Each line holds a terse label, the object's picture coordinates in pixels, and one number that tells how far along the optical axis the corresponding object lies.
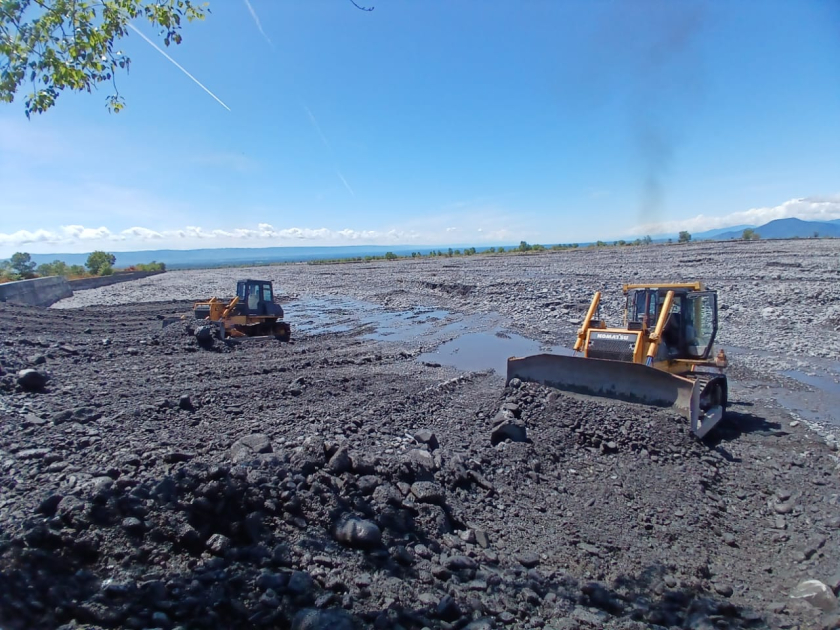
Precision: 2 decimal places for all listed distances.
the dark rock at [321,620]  3.04
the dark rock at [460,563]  4.04
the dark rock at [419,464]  5.31
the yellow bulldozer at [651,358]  7.47
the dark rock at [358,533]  4.02
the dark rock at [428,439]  6.65
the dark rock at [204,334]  14.61
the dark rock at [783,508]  5.37
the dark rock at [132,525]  3.57
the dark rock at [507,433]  6.97
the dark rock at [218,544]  3.66
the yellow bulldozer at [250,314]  16.55
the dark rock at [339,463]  4.93
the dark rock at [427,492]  4.86
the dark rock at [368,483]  4.71
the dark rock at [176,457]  4.79
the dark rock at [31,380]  8.35
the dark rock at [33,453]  4.98
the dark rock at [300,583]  3.36
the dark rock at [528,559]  4.34
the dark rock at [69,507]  3.56
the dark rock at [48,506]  3.65
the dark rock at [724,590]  4.04
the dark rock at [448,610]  3.42
